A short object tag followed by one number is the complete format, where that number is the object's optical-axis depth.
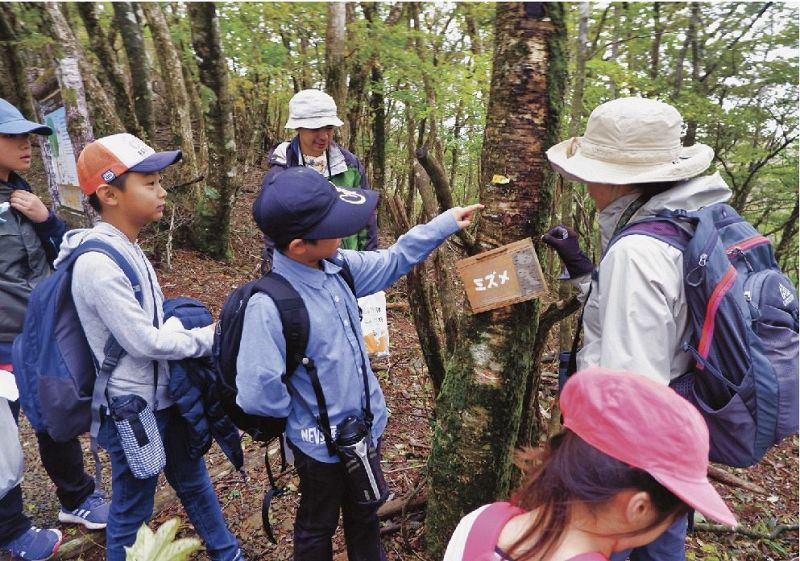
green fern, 0.82
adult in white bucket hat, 3.76
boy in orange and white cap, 2.09
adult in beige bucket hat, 1.64
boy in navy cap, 1.94
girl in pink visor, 1.09
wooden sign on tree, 2.08
